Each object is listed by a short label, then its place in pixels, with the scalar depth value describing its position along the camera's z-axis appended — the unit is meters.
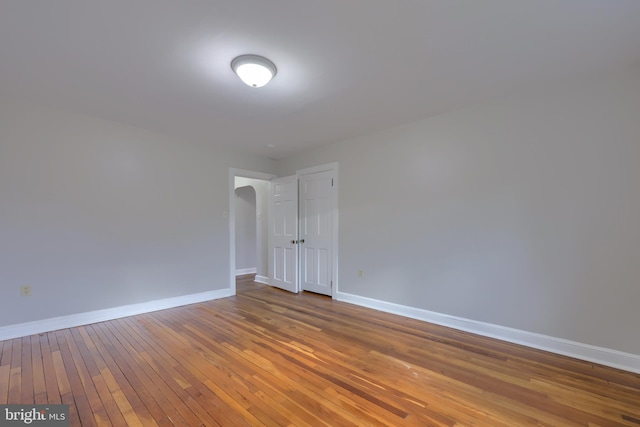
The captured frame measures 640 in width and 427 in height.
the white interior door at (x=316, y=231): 4.38
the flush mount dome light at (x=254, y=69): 2.10
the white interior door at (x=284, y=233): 4.76
